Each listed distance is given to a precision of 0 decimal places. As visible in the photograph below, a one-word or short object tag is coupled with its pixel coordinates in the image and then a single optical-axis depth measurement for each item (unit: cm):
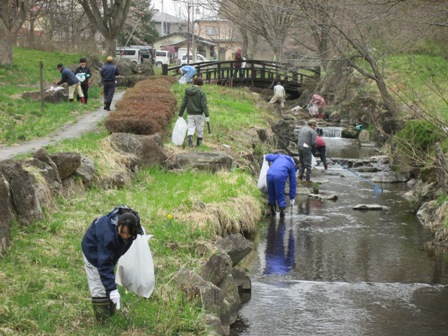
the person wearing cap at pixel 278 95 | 3409
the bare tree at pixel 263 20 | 3653
